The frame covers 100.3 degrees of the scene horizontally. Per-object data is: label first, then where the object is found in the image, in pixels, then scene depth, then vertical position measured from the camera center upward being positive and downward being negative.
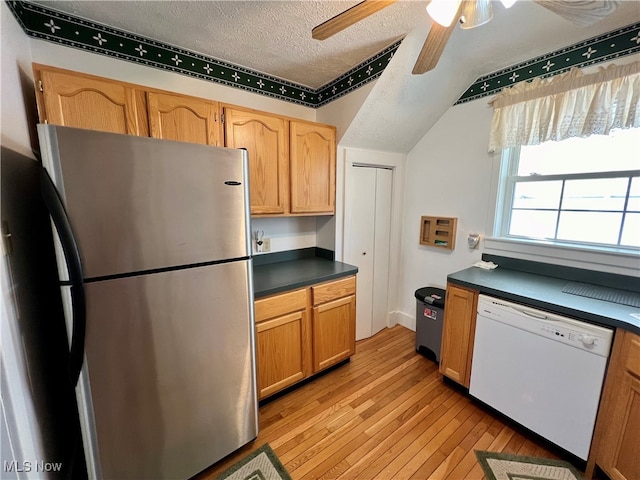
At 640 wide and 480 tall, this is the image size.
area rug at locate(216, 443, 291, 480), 1.41 -1.45
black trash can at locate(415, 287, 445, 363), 2.30 -1.06
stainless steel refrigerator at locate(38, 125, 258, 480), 0.97 -0.40
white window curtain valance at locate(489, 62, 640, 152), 1.54 +0.62
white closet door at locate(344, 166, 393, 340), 2.54 -0.38
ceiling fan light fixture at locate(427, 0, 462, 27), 0.97 +0.70
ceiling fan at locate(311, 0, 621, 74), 0.93 +0.71
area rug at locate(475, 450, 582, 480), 1.41 -1.44
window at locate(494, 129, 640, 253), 1.68 +0.07
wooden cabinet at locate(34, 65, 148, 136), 1.27 +0.49
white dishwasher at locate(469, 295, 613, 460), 1.36 -0.94
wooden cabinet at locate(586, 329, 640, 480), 1.21 -1.00
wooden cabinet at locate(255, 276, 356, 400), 1.80 -0.97
